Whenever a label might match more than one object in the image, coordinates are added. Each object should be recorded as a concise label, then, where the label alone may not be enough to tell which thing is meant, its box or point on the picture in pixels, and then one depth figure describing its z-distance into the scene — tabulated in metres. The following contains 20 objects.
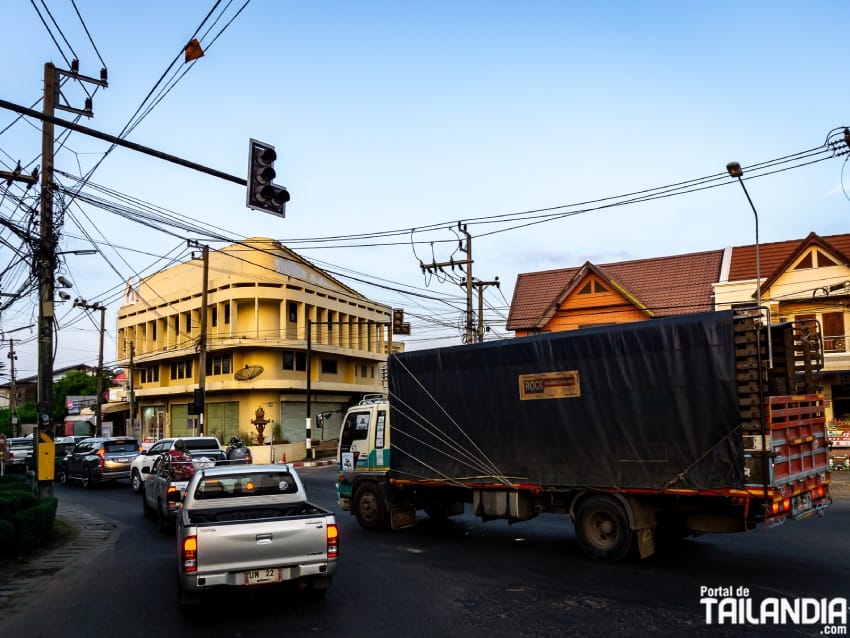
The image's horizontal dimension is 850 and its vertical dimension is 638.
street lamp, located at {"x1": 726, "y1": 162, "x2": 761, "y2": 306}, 18.27
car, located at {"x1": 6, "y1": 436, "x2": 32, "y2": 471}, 33.22
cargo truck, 9.24
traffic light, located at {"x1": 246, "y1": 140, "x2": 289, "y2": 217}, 9.82
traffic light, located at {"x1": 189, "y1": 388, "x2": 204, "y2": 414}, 33.06
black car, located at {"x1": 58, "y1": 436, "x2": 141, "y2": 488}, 25.62
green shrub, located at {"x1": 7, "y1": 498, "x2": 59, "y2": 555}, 11.90
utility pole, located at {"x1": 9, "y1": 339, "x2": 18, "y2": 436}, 58.66
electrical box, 15.91
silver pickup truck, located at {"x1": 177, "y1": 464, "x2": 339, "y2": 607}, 7.35
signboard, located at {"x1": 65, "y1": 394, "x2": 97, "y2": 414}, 70.25
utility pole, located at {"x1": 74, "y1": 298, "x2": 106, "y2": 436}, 45.17
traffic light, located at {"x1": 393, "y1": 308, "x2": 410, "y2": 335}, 30.09
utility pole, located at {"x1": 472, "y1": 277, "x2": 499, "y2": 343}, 31.19
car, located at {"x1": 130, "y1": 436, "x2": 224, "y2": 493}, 22.20
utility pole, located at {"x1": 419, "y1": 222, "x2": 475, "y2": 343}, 30.44
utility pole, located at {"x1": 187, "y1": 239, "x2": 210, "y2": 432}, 33.16
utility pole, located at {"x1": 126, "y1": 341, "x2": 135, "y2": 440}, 47.81
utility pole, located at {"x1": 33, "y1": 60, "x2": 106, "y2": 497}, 16.16
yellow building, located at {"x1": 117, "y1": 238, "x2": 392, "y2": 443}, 43.06
